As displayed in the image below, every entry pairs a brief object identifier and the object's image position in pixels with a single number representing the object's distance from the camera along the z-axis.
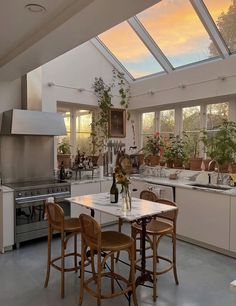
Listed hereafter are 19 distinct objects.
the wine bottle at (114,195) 3.22
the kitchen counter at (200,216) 3.79
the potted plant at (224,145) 4.26
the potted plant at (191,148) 5.09
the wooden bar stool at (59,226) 2.92
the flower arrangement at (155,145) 5.59
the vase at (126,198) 2.94
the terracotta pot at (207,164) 4.74
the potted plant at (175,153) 5.21
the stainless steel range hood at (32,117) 4.18
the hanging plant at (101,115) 5.66
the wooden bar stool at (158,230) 2.89
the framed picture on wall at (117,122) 5.80
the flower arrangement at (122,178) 2.99
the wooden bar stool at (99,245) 2.45
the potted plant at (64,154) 5.26
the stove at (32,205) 4.06
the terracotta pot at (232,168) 4.40
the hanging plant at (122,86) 5.90
